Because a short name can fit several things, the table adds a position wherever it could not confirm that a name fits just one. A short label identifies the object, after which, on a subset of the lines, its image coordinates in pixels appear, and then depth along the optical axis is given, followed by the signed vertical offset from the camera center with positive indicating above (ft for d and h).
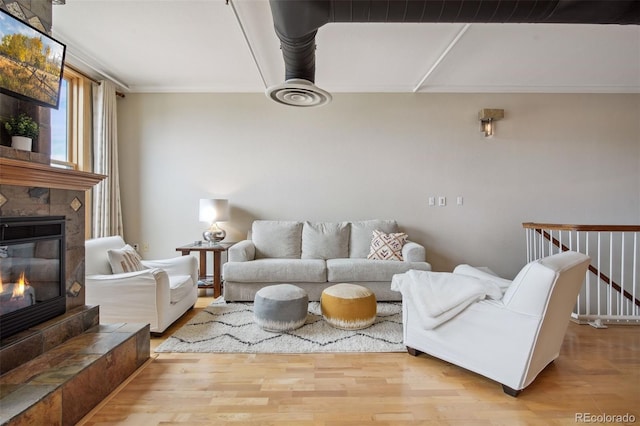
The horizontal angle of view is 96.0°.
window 10.89 +3.37
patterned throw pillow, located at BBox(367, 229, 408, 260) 11.31 -1.40
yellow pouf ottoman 8.12 -2.78
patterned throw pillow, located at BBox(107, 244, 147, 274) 8.22 -1.49
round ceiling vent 6.67 +2.88
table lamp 11.91 -0.17
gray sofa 10.41 -2.16
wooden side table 11.30 -1.74
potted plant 5.74 +1.59
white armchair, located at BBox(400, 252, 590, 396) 5.23 -2.24
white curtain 11.52 +1.98
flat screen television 5.41 +3.00
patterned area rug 7.27 -3.45
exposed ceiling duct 5.93 +4.22
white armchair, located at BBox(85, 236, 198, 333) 7.84 -2.30
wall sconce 12.44 +4.10
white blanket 5.82 -1.72
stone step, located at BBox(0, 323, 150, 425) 4.13 -2.73
